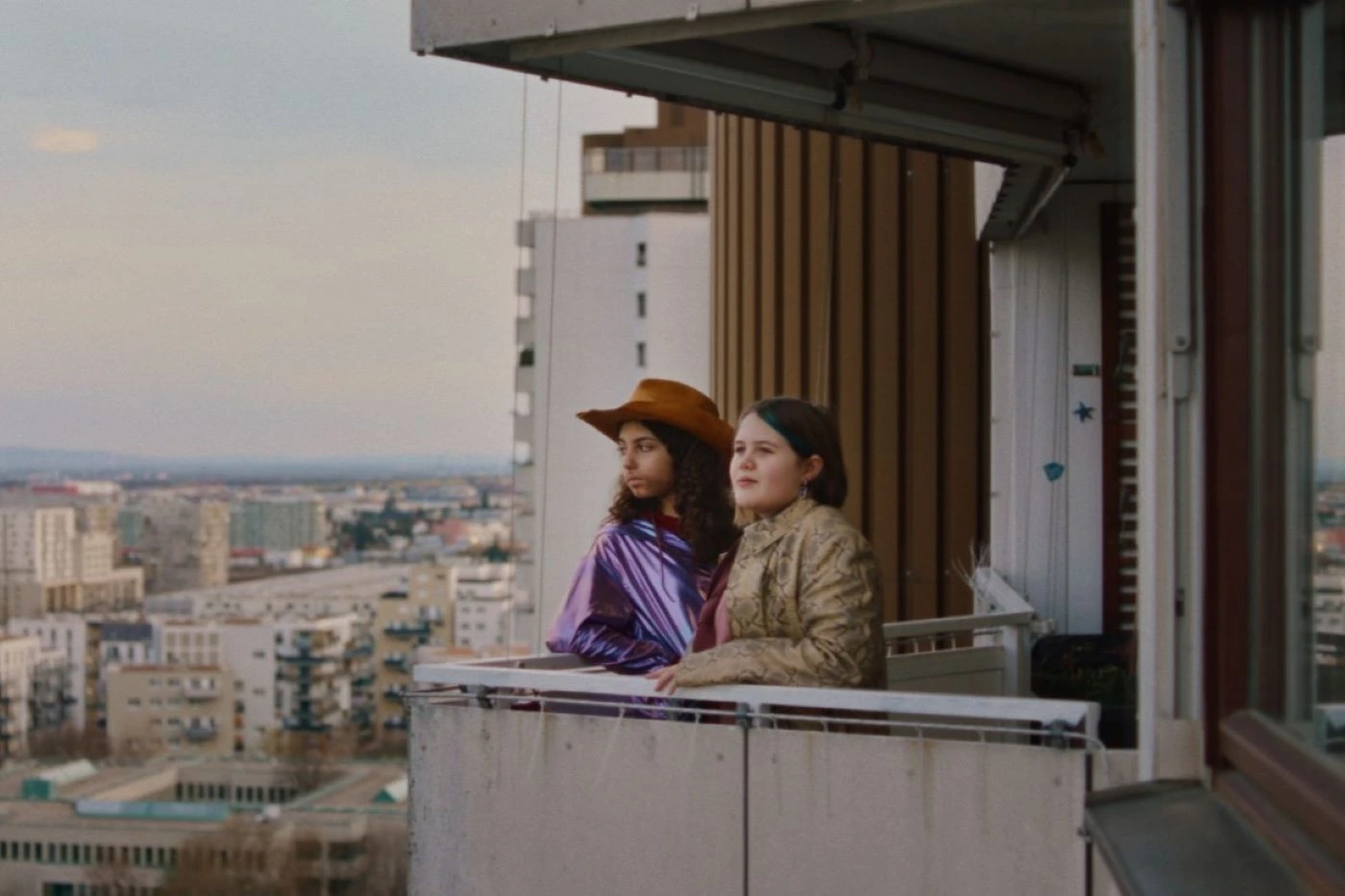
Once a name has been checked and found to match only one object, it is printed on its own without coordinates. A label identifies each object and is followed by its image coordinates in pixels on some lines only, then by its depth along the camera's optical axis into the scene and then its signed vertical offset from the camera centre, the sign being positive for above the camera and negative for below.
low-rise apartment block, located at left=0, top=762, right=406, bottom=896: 73.69 -12.55
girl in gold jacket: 4.78 -0.16
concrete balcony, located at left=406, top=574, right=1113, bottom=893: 4.37 -0.63
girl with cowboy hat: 5.83 -0.07
